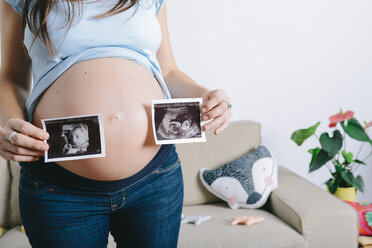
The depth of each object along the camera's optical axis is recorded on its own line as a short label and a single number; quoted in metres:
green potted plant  2.09
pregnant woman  0.81
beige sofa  1.73
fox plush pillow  2.07
